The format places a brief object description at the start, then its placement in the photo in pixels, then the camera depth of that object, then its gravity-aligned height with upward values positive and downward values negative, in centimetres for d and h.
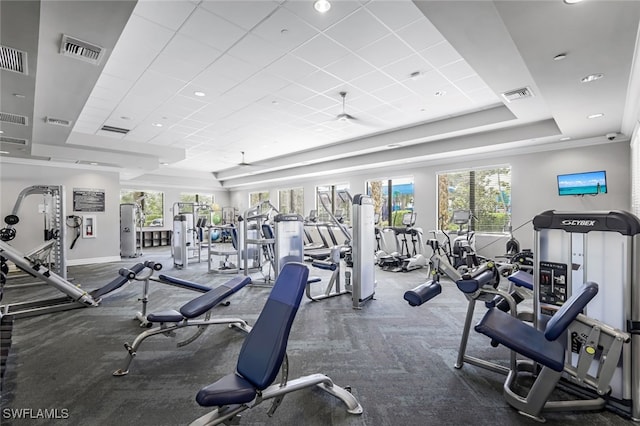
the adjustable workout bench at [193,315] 268 -95
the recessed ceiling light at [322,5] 272 +187
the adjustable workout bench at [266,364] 160 -87
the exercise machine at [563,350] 189 -91
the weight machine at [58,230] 541 -29
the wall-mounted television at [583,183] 566 +51
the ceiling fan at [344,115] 489 +184
